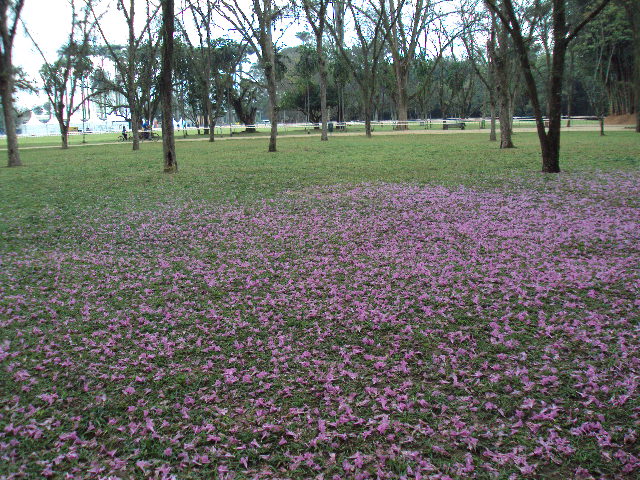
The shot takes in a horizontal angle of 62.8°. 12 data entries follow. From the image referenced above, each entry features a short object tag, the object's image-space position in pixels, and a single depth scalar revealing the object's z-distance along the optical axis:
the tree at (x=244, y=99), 50.19
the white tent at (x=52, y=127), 73.50
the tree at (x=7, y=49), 16.73
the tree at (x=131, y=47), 24.22
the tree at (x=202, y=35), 27.05
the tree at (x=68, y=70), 27.86
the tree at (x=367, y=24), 30.83
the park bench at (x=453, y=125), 43.41
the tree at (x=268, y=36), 19.66
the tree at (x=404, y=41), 35.75
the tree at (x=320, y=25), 25.49
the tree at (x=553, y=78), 10.62
